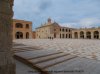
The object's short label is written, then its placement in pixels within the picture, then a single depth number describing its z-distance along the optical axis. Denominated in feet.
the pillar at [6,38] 5.64
